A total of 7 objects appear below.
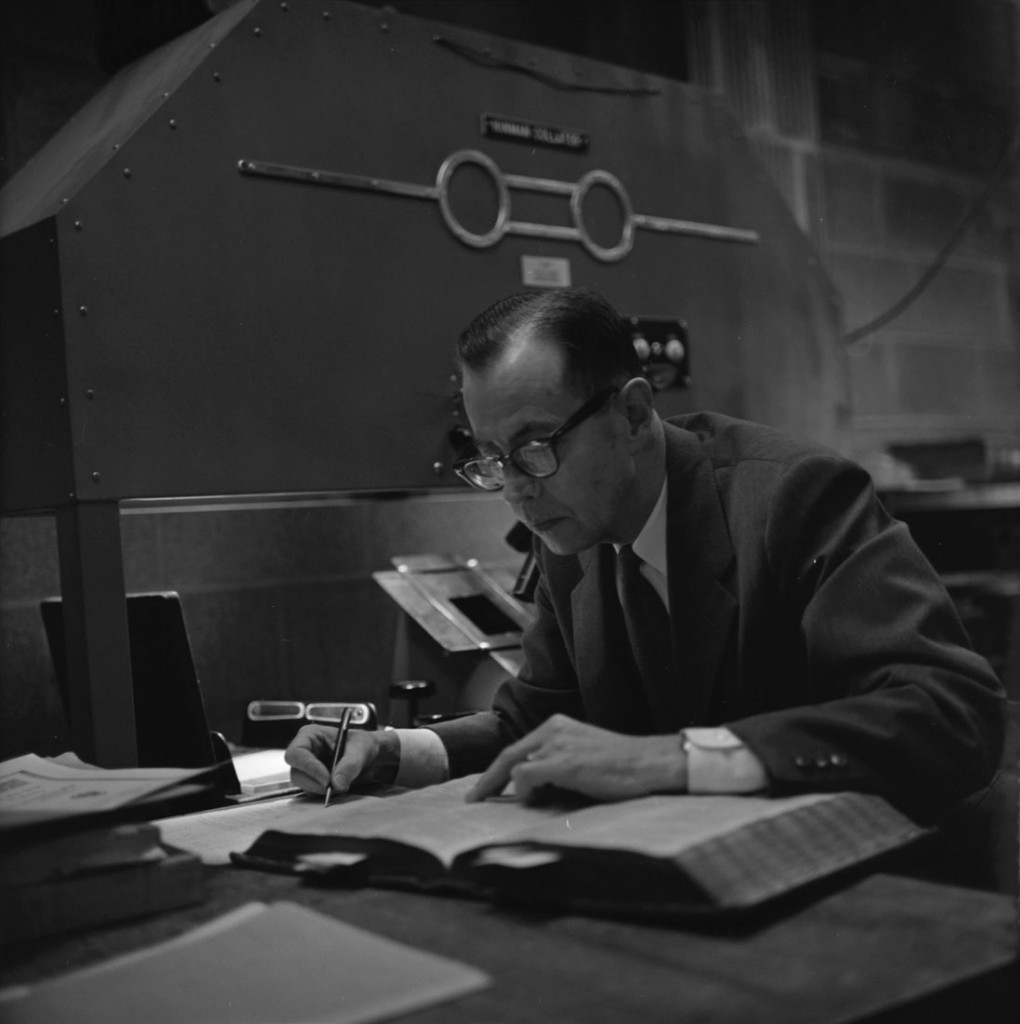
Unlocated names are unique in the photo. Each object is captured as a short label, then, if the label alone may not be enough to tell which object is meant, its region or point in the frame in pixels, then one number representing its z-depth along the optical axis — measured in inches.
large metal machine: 61.2
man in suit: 37.7
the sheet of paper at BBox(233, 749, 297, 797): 59.4
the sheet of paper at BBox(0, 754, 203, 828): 34.6
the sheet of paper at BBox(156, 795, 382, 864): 40.7
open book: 29.8
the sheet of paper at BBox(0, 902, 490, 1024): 26.1
